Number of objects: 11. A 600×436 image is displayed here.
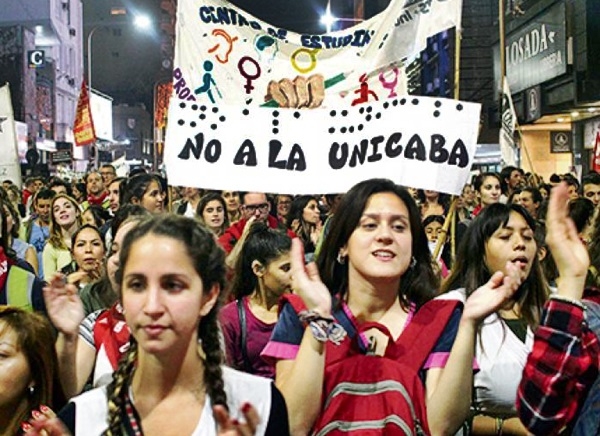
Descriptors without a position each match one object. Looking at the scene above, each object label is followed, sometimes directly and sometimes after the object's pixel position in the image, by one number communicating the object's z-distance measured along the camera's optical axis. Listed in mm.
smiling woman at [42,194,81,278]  8898
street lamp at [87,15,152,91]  35338
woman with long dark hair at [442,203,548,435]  4395
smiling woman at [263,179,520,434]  3322
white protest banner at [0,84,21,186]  11798
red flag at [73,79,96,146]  23391
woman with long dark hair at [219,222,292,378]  5125
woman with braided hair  2789
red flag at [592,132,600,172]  13258
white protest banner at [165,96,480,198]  6371
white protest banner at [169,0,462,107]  7652
